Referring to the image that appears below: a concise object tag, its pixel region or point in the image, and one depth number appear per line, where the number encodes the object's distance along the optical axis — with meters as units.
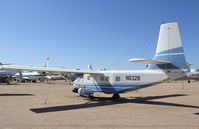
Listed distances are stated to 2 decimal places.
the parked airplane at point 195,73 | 57.06
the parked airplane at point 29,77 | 48.22
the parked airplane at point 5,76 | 37.46
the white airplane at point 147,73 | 12.03
